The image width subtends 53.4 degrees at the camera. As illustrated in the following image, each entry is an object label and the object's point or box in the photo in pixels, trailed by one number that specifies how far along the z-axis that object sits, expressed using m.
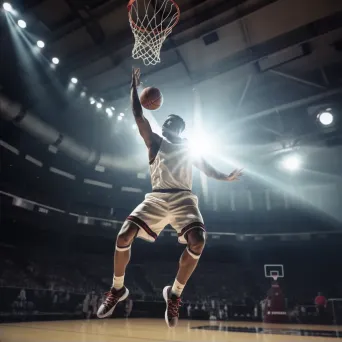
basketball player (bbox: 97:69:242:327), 3.56
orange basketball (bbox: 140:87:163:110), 3.96
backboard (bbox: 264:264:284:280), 16.79
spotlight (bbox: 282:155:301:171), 14.30
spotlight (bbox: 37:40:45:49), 10.03
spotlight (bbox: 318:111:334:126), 11.62
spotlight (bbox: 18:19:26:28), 9.48
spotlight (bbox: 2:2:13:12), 9.20
